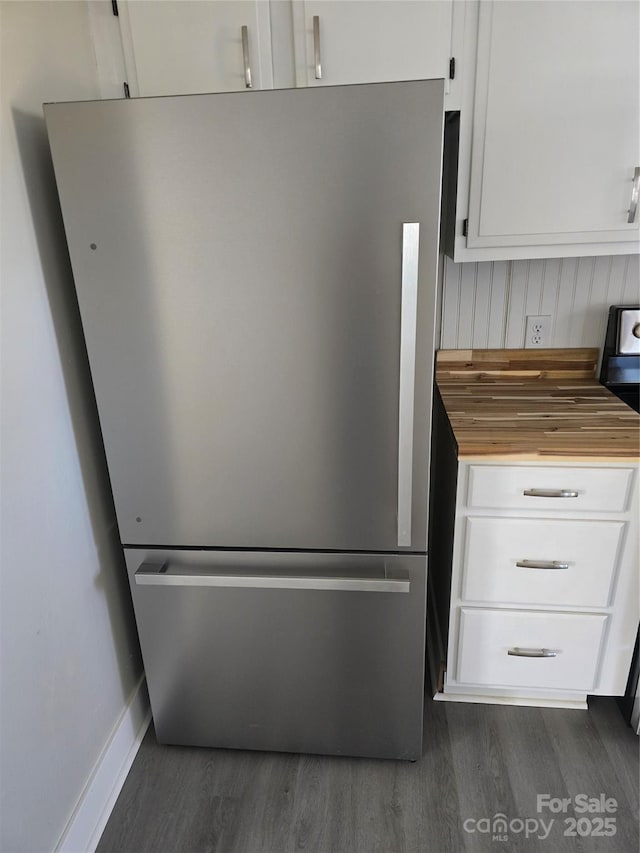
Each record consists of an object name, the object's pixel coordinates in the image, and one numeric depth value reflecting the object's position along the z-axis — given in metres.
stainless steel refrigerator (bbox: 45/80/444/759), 1.18
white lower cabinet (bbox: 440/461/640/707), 1.54
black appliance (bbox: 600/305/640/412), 1.88
